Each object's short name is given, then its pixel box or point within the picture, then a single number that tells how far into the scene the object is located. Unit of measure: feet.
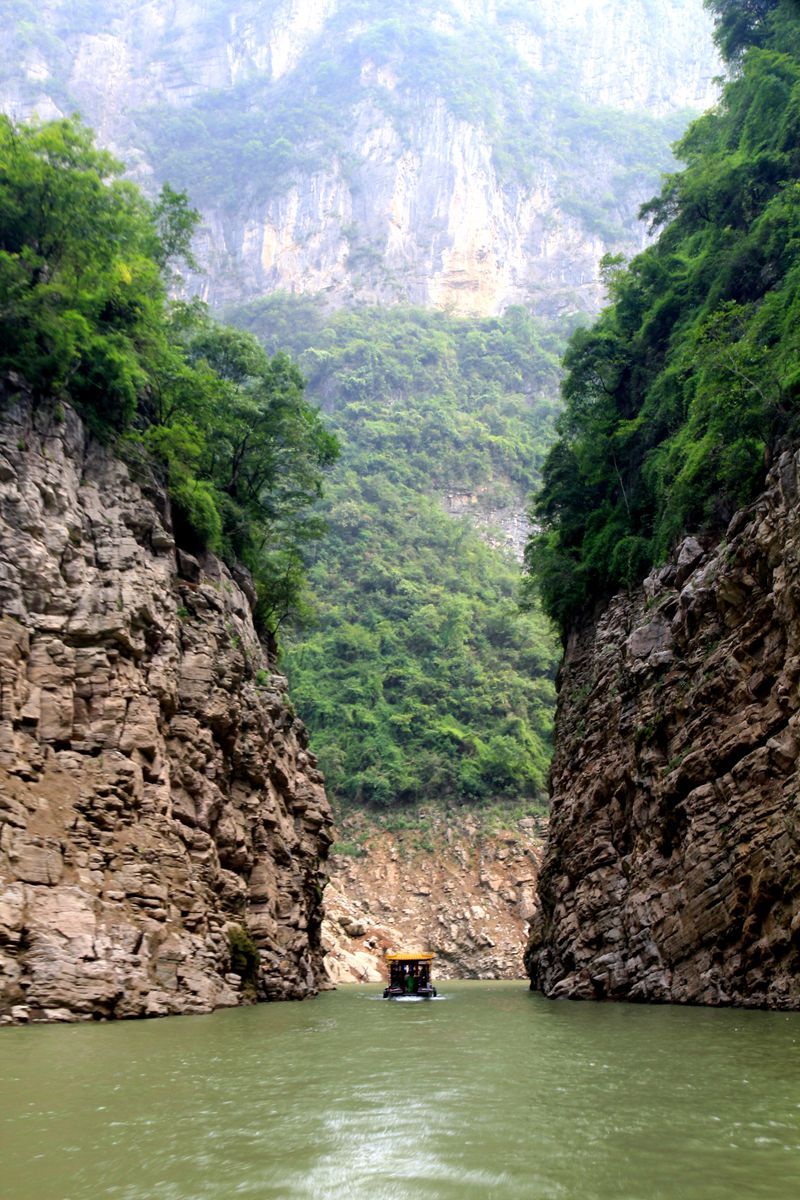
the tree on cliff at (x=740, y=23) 109.60
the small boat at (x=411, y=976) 106.63
